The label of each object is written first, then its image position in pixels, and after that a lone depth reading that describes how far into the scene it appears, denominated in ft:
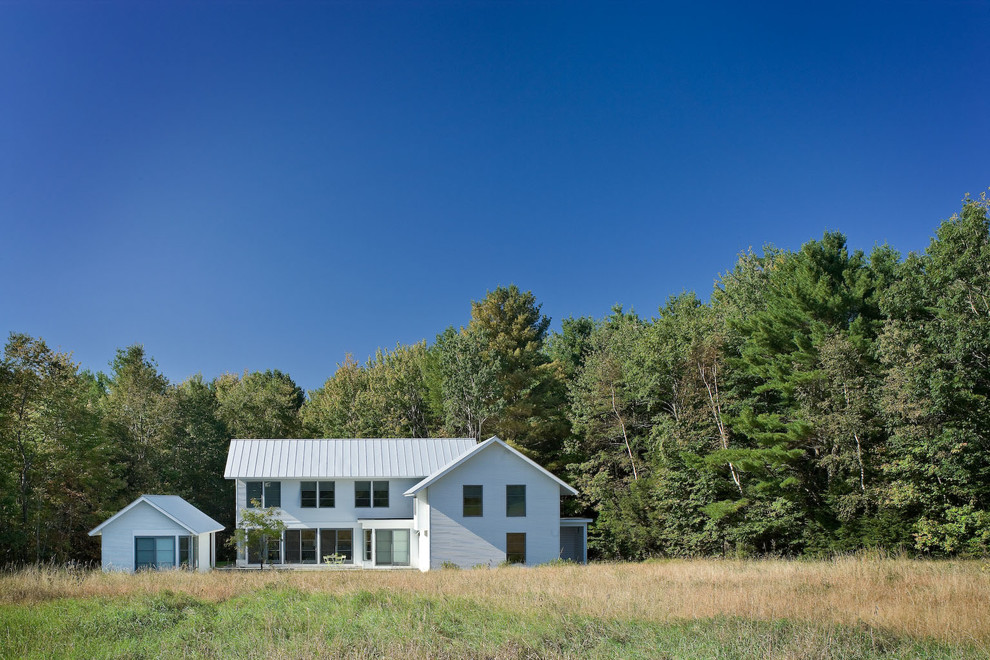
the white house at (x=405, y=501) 118.52
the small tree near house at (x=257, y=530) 114.21
